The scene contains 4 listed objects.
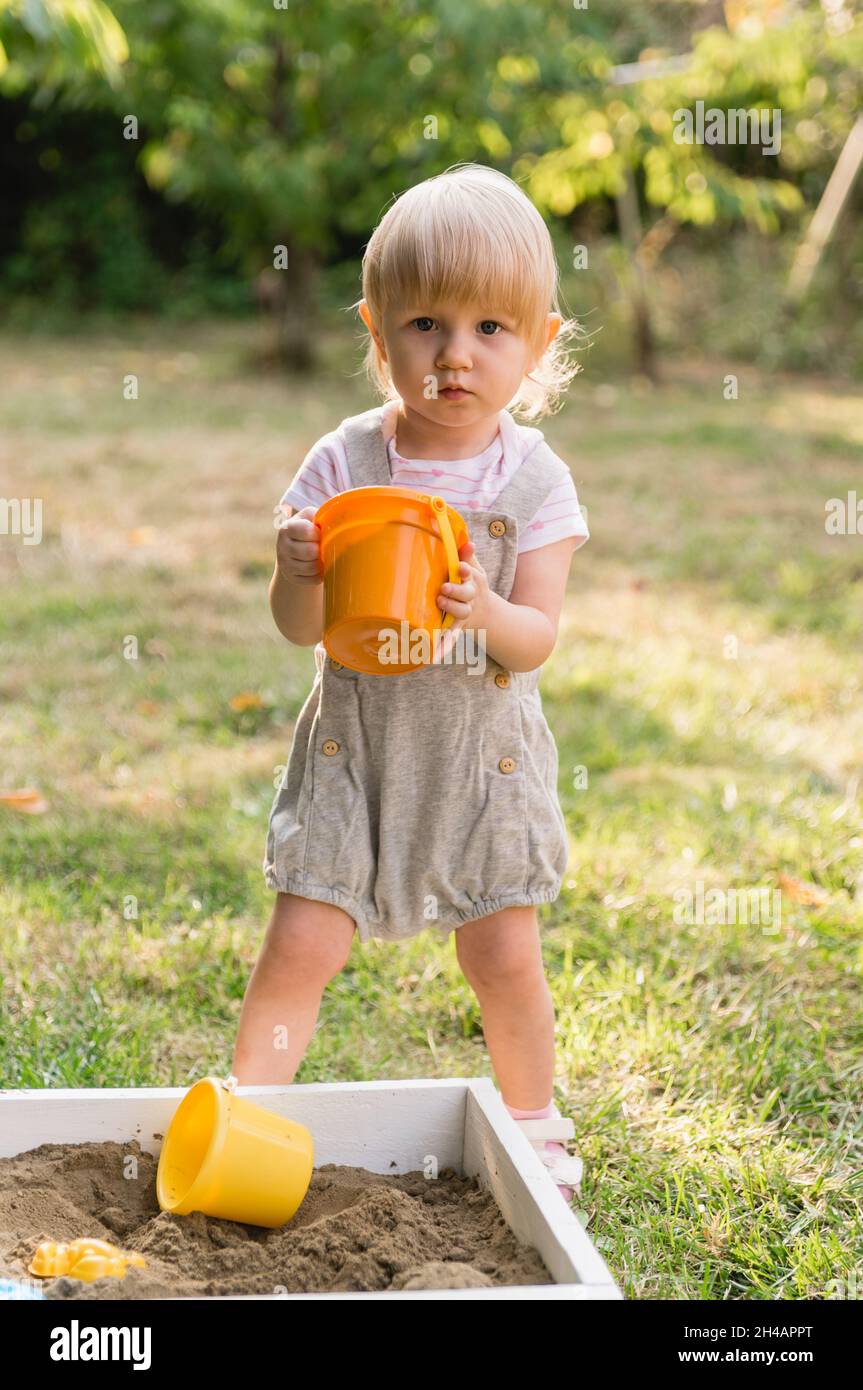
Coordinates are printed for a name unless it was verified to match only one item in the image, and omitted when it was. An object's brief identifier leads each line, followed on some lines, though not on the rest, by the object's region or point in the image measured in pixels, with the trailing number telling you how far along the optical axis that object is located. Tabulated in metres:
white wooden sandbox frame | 1.77
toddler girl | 1.90
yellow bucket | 1.66
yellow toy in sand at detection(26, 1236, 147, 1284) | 1.51
